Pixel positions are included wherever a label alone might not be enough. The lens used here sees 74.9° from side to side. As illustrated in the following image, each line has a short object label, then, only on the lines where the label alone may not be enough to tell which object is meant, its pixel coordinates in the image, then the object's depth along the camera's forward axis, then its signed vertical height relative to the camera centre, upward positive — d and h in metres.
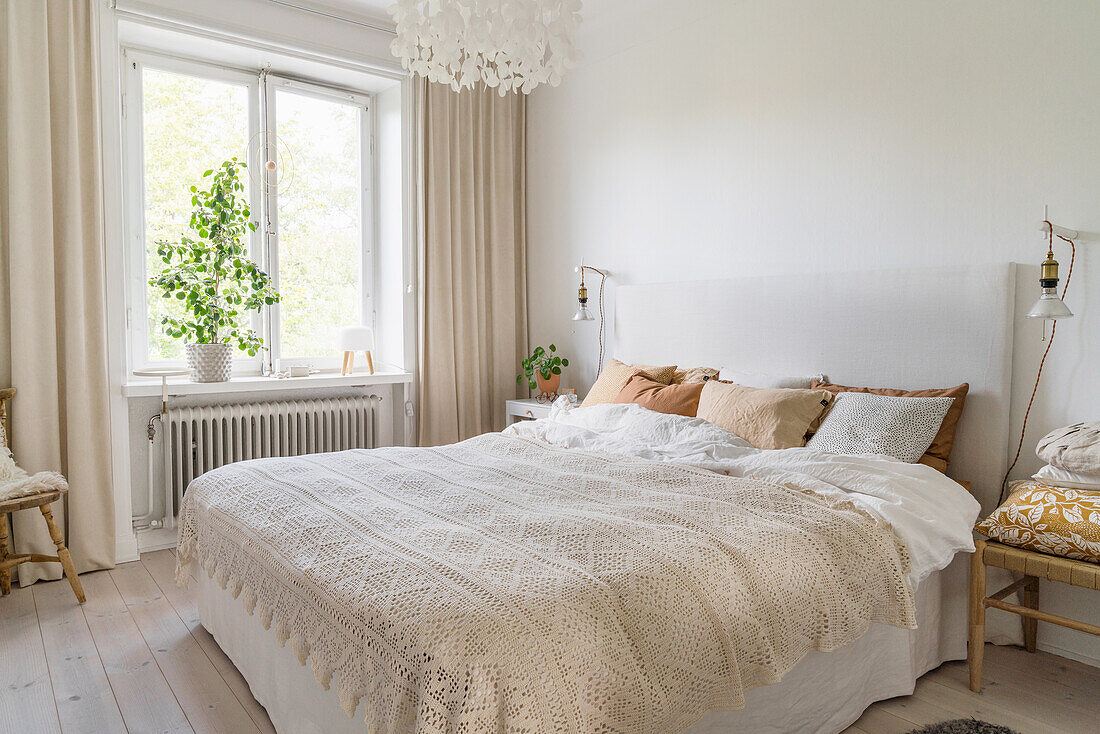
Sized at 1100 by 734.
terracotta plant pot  4.21 -0.35
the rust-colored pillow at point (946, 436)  2.47 -0.38
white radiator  3.59 -0.57
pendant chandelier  2.04 +0.85
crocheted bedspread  1.24 -0.54
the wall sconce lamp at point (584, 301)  3.95 +0.14
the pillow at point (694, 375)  3.26 -0.22
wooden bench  1.95 -0.70
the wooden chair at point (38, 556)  2.75 -0.88
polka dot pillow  2.42 -0.35
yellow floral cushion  1.95 -0.55
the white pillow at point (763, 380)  2.94 -0.22
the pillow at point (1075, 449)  2.08 -0.36
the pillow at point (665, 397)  3.02 -0.30
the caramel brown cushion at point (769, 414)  2.58 -0.32
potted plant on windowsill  3.57 +0.24
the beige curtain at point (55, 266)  3.01 +0.26
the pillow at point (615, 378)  3.38 -0.25
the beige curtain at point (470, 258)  4.23 +0.42
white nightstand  3.98 -0.47
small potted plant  4.18 -0.27
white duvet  2.00 -0.46
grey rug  1.94 -1.09
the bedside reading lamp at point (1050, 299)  2.18 +0.08
